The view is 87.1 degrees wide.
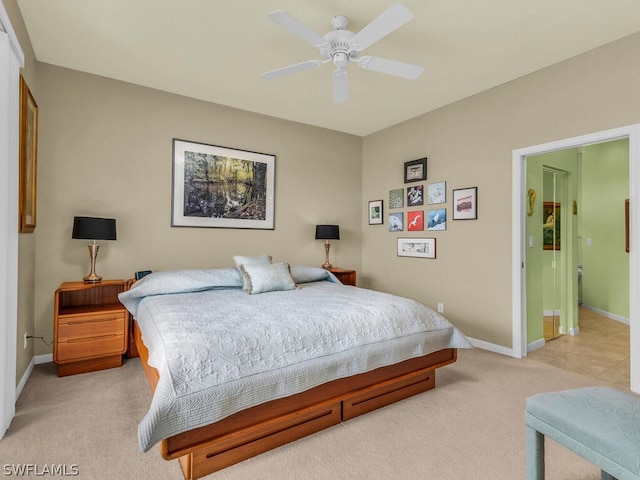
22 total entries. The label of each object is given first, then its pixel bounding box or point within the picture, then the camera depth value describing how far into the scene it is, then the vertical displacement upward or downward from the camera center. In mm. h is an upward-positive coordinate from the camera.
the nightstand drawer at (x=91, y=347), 2717 -880
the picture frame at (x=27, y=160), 2354 +618
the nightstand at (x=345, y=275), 4470 -441
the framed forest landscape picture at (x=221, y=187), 3738 +652
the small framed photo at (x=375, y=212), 4848 +444
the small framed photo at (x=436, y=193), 3990 +603
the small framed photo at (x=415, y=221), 4250 +278
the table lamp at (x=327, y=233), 4453 +125
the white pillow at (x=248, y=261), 3349 -193
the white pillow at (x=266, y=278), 3133 -346
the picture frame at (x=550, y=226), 4125 +210
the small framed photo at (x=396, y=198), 4523 +608
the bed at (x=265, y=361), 1538 -659
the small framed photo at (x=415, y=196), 4262 +605
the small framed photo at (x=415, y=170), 4219 +931
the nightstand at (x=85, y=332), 2719 -753
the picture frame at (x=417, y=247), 4129 -57
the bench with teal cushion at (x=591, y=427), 1187 -711
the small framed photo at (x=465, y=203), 3670 +439
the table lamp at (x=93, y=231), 2924 +92
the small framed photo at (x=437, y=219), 3983 +283
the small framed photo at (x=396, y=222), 4516 +282
